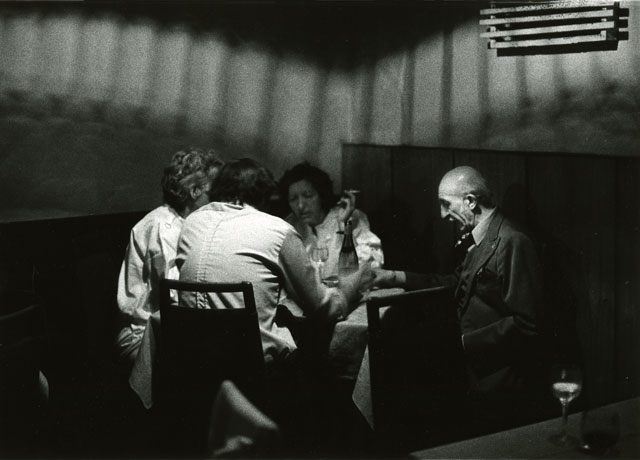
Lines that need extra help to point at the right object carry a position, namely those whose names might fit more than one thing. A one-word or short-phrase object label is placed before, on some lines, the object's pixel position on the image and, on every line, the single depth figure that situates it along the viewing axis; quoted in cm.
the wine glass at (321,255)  396
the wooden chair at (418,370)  292
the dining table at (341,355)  317
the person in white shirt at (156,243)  387
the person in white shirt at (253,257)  313
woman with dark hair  461
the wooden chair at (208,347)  299
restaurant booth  395
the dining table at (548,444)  201
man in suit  338
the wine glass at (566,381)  236
